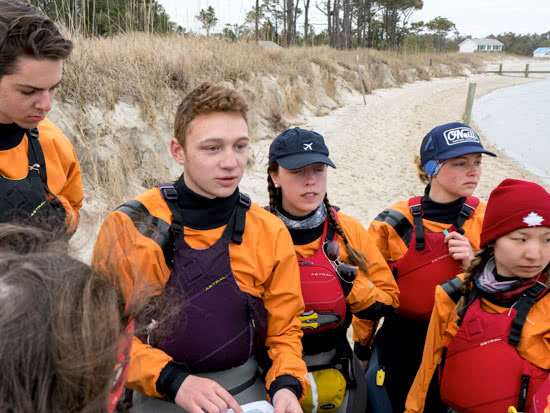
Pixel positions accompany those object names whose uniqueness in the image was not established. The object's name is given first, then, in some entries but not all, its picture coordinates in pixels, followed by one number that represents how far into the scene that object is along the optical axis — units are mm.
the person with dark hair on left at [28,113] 1695
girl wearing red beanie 1694
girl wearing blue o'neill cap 2305
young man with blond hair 1477
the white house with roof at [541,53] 94500
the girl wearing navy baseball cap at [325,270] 1904
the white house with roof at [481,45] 102875
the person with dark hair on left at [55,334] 696
